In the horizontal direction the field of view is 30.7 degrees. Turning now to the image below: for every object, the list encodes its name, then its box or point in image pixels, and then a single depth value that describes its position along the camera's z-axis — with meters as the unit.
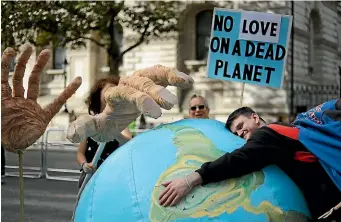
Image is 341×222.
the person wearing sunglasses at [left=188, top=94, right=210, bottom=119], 5.78
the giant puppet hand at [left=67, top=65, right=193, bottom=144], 3.24
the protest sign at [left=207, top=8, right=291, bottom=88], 5.54
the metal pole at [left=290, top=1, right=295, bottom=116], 25.36
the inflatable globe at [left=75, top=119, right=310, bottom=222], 2.82
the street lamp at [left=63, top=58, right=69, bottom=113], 29.14
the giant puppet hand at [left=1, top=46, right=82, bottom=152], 3.48
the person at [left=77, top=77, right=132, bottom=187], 4.48
